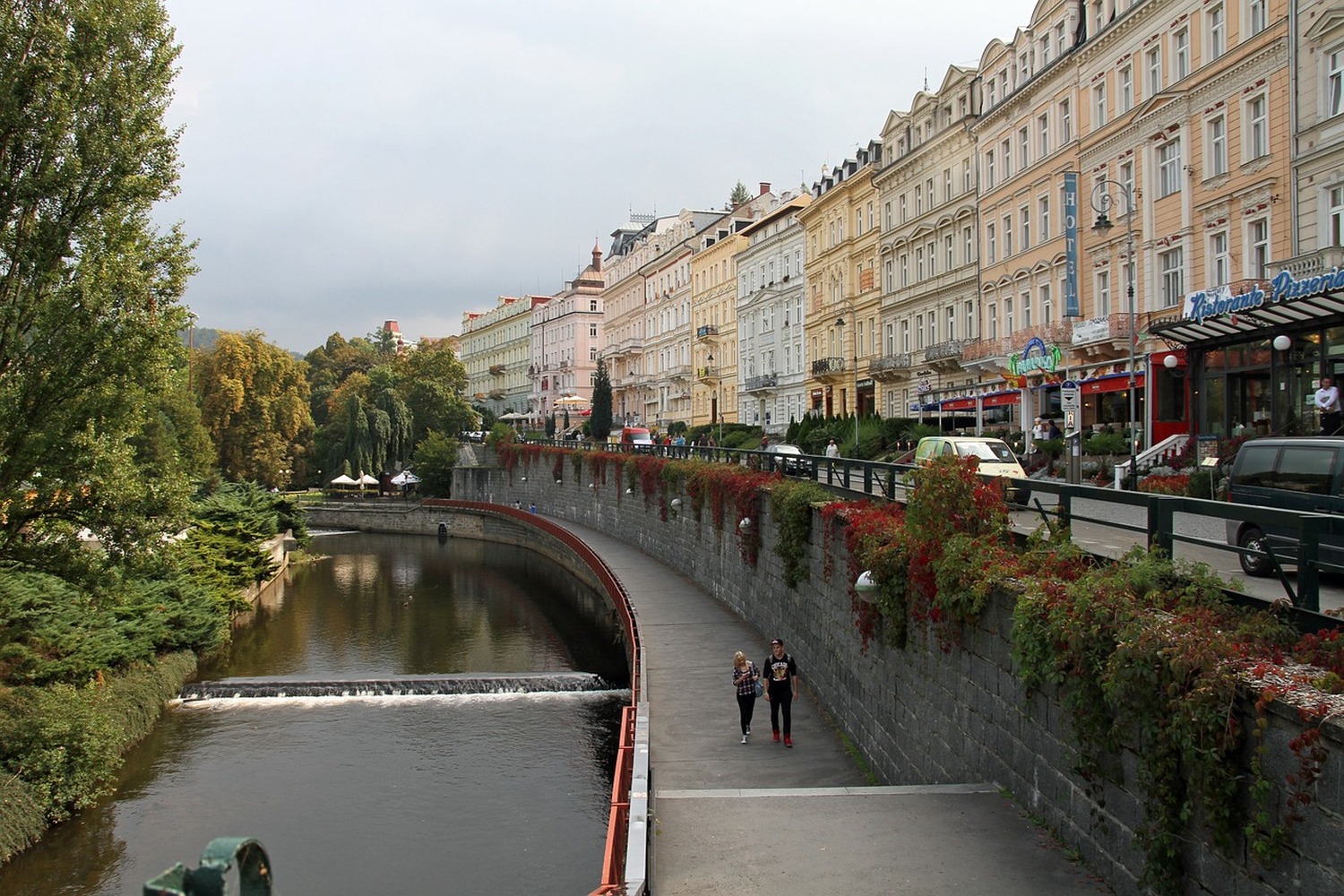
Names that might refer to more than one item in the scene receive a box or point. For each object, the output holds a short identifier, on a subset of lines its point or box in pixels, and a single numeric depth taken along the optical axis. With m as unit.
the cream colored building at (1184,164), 25.97
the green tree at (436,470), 74.75
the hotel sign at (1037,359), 29.75
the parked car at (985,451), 20.36
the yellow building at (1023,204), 35.41
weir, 24.36
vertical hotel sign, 33.12
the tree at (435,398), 84.12
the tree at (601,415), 68.75
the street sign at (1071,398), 22.00
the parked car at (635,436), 53.72
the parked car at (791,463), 21.81
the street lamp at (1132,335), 21.25
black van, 10.60
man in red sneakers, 14.88
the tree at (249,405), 65.31
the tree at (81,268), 15.16
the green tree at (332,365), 108.56
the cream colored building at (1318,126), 23.98
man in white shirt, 17.94
